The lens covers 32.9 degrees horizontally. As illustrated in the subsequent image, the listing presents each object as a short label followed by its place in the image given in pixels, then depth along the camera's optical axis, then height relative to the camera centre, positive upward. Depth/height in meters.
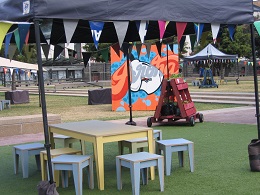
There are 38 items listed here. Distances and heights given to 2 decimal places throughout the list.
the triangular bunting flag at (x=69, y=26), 5.62 +0.72
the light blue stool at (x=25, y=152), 7.11 -1.13
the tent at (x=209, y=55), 31.09 +1.50
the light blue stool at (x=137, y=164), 5.62 -1.12
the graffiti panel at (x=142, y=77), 17.89 +0.08
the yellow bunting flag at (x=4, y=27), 5.52 +0.71
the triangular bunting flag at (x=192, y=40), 8.91 +0.75
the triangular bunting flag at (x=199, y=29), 6.51 +0.70
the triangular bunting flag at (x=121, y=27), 5.93 +0.71
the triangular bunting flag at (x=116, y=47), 10.12 +0.76
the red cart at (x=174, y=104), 12.75 -0.80
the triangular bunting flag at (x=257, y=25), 6.73 +0.76
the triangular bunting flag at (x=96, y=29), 5.84 +0.69
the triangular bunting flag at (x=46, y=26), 5.75 +0.74
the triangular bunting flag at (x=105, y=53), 10.77 +0.67
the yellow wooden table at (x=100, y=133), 6.01 -0.76
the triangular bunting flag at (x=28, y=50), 10.70 +0.80
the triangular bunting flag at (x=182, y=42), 9.41 +0.75
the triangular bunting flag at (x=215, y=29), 6.43 +0.69
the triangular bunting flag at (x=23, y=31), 5.86 +0.70
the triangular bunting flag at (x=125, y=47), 9.91 +0.73
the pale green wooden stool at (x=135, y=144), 7.04 -1.04
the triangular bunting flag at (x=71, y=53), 9.89 +0.65
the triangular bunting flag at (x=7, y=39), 6.36 +0.66
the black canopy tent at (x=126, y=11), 5.46 +0.92
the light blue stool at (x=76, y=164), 5.73 -1.10
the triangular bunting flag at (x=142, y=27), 6.05 +0.71
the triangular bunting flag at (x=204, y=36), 8.34 +0.77
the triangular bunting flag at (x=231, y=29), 6.82 +0.73
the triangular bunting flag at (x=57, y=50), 8.85 +0.66
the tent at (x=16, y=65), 20.92 +0.95
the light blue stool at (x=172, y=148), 6.74 -1.09
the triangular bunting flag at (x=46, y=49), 8.32 +0.65
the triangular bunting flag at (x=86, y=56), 10.60 +0.59
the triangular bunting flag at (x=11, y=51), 7.85 +0.59
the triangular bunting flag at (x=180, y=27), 6.27 +0.72
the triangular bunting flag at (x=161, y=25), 6.07 +0.73
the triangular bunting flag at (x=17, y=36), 6.04 +0.65
